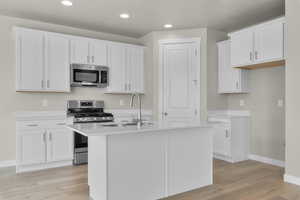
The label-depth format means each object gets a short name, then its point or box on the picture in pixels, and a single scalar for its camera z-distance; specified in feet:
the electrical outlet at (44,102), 13.47
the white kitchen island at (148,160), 7.15
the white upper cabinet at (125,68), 15.01
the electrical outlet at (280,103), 12.43
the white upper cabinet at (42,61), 12.01
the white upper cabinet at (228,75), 13.93
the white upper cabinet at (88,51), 13.61
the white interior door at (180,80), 14.74
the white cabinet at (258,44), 10.98
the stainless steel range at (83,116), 13.12
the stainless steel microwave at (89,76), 13.65
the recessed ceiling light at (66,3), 10.70
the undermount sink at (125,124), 8.25
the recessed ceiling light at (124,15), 12.40
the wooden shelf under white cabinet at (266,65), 11.65
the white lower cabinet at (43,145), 11.69
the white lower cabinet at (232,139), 13.42
